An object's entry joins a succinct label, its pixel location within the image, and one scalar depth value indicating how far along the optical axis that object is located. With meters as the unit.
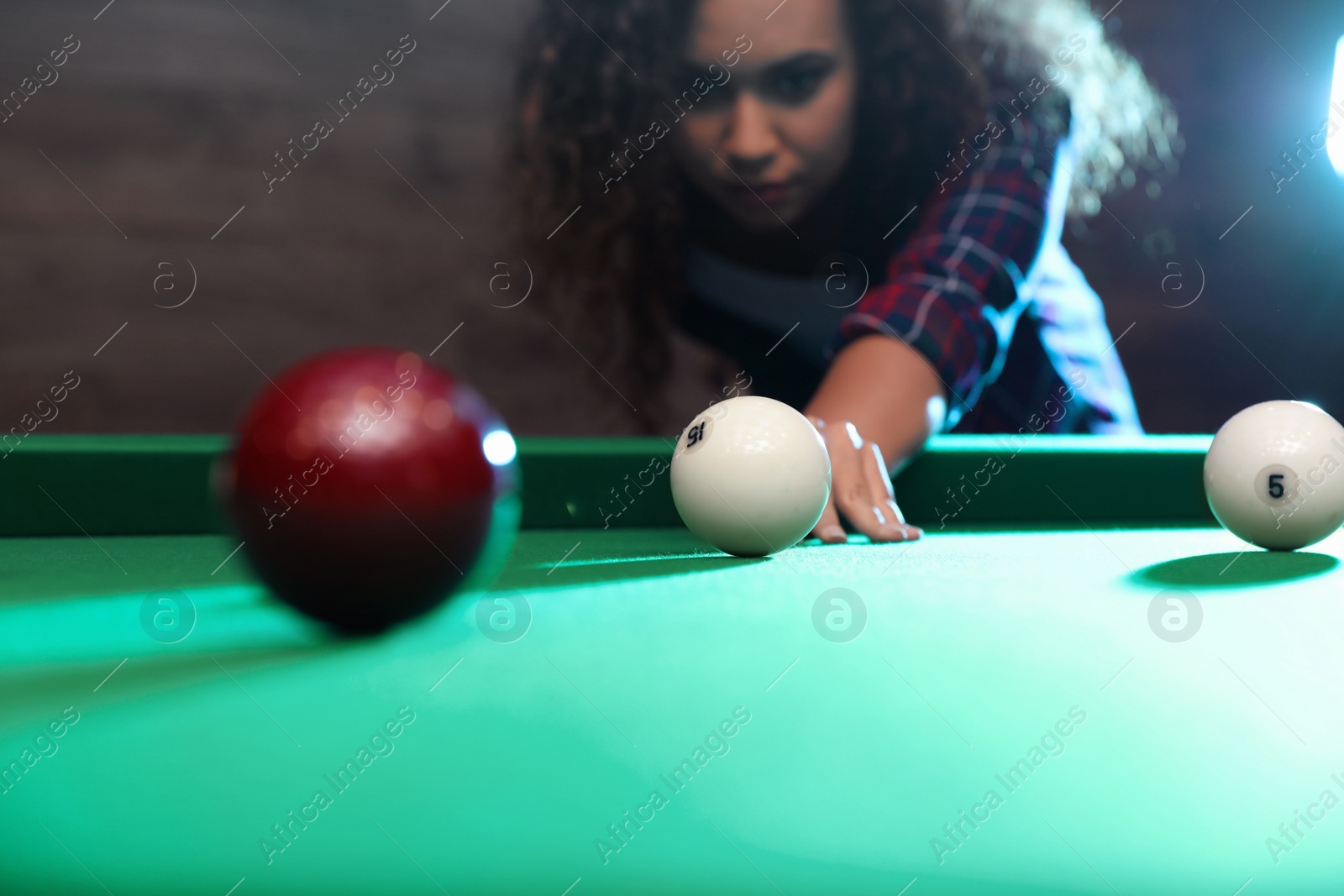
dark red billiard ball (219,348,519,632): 0.91
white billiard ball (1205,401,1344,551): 1.08
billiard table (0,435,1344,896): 0.58
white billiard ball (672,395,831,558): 1.05
